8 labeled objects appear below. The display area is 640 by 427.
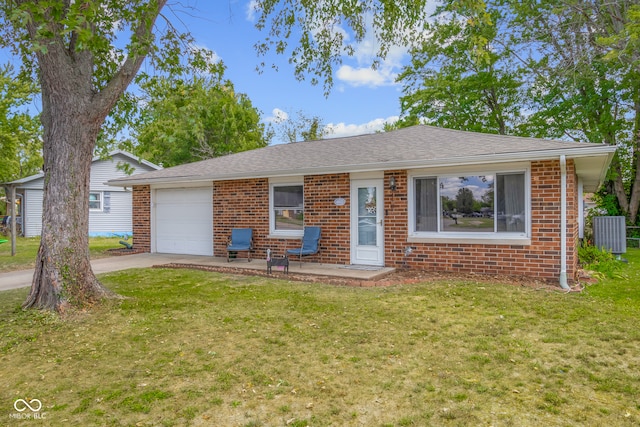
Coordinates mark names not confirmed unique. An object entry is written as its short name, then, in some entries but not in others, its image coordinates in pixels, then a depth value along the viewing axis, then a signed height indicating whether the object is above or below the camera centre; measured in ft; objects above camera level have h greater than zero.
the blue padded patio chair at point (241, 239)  34.24 -2.11
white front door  29.91 -0.52
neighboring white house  67.77 +2.56
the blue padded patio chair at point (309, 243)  30.63 -2.20
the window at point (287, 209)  33.65 +0.56
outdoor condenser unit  36.96 -1.86
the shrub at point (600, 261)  29.33 -3.90
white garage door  38.93 -0.52
